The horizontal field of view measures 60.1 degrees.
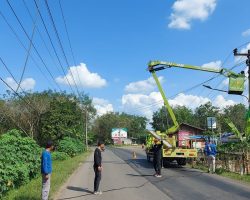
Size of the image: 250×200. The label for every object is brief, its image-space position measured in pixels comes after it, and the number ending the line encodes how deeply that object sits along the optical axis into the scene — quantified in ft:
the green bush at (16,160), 21.23
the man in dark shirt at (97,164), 23.30
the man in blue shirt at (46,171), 18.61
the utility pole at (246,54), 44.55
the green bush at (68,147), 75.68
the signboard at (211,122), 49.01
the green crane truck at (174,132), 43.14
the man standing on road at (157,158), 33.44
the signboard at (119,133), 213.22
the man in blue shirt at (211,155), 36.67
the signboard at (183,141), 46.27
